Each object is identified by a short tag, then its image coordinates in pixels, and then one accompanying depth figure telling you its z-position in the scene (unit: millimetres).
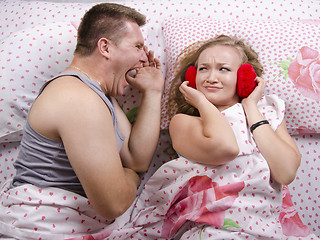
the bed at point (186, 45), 1416
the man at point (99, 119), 992
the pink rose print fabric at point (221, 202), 1128
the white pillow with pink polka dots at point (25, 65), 1410
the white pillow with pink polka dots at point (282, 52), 1417
